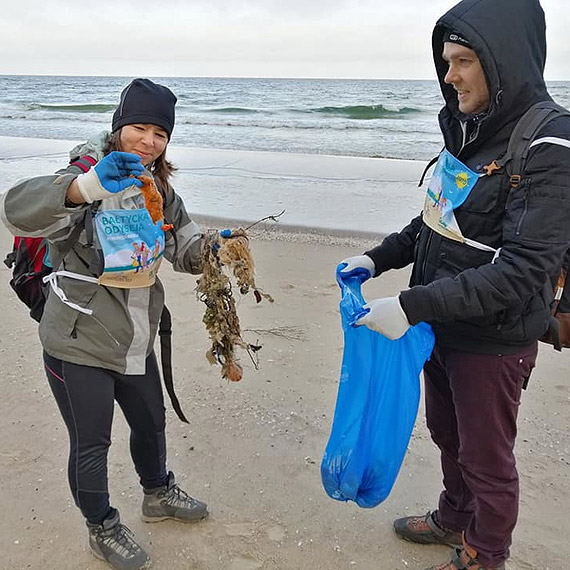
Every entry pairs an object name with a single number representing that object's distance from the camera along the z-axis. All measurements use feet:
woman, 6.88
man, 6.10
